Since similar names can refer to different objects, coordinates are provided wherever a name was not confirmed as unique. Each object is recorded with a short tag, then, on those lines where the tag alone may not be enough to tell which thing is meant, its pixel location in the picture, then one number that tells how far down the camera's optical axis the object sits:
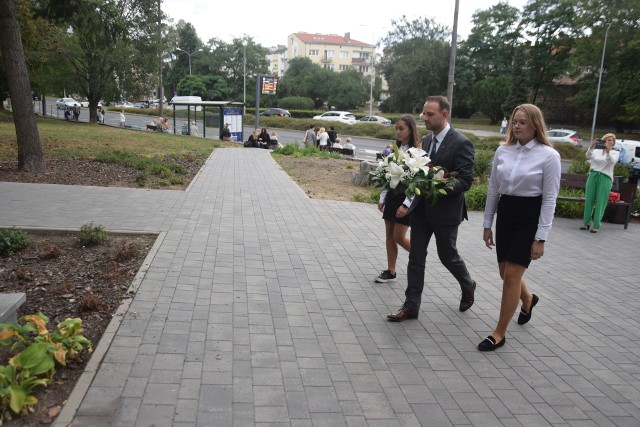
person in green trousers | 9.80
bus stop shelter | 29.84
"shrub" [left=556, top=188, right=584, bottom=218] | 11.35
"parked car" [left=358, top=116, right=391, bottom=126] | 52.64
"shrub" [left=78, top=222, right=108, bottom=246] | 6.56
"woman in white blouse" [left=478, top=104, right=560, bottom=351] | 4.16
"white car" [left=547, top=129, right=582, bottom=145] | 35.53
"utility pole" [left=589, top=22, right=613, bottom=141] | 38.89
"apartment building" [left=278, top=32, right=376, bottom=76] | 124.38
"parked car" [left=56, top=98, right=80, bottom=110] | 58.08
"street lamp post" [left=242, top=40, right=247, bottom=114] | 76.25
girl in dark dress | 5.56
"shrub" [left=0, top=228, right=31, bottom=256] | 6.03
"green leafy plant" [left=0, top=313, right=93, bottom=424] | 3.12
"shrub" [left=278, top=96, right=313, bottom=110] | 71.44
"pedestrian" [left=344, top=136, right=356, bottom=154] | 23.98
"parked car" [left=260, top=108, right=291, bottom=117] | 59.53
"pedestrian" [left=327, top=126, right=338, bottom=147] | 26.03
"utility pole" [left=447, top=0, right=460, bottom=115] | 17.53
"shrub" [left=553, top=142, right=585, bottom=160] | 31.25
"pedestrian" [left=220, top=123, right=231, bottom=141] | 28.89
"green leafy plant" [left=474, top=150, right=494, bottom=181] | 14.24
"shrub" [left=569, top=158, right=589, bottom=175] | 13.04
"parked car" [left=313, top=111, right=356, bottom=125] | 50.07
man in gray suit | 4.77
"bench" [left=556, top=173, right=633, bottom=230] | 10.77
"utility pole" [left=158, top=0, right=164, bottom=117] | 37.44
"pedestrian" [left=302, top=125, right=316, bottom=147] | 26.07
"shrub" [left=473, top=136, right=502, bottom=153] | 31.16
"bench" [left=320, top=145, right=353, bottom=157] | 23.88
